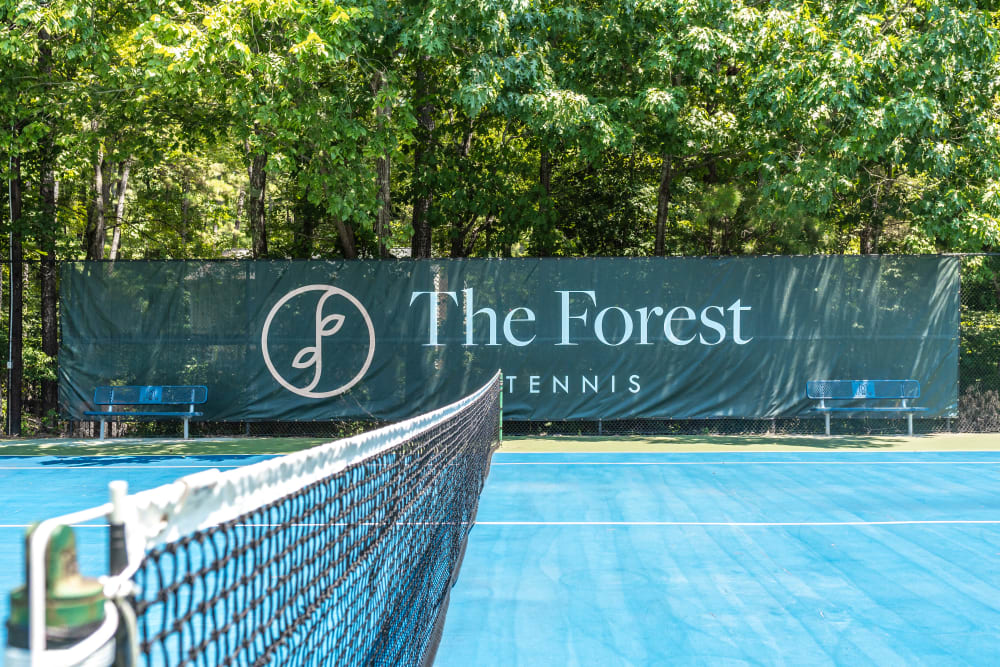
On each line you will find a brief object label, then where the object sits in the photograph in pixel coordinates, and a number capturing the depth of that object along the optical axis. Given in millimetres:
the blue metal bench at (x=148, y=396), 12922
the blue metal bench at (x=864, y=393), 12945
